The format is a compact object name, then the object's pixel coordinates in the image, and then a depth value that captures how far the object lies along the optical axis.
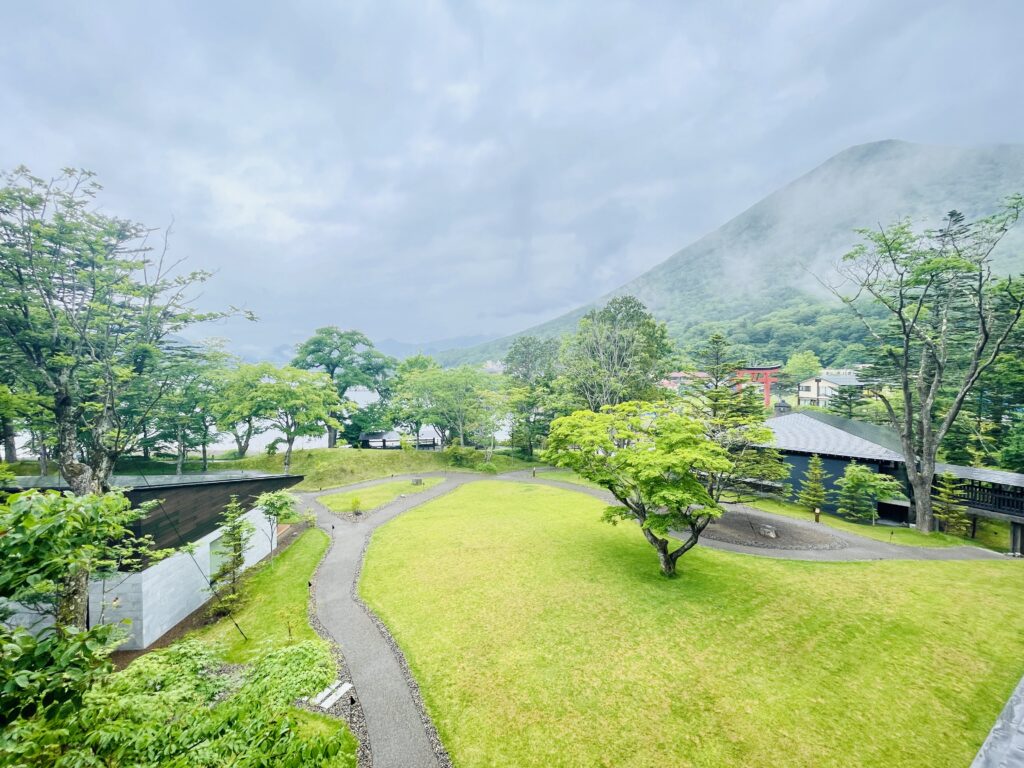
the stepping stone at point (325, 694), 7.94
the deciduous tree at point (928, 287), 16.27
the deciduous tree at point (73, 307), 11.97
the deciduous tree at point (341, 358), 36.03
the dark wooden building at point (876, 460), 15.85
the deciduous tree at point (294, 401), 25.94
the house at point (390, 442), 38.78
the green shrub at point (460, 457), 34.50
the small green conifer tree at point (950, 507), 17.25
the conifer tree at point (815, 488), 20.19
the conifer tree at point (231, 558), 12.11
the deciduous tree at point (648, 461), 11.58
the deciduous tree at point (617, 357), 31.36
